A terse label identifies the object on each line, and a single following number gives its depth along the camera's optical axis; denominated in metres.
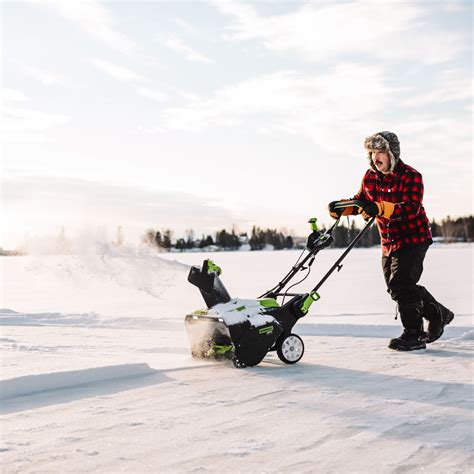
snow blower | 4.00
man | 4.84
